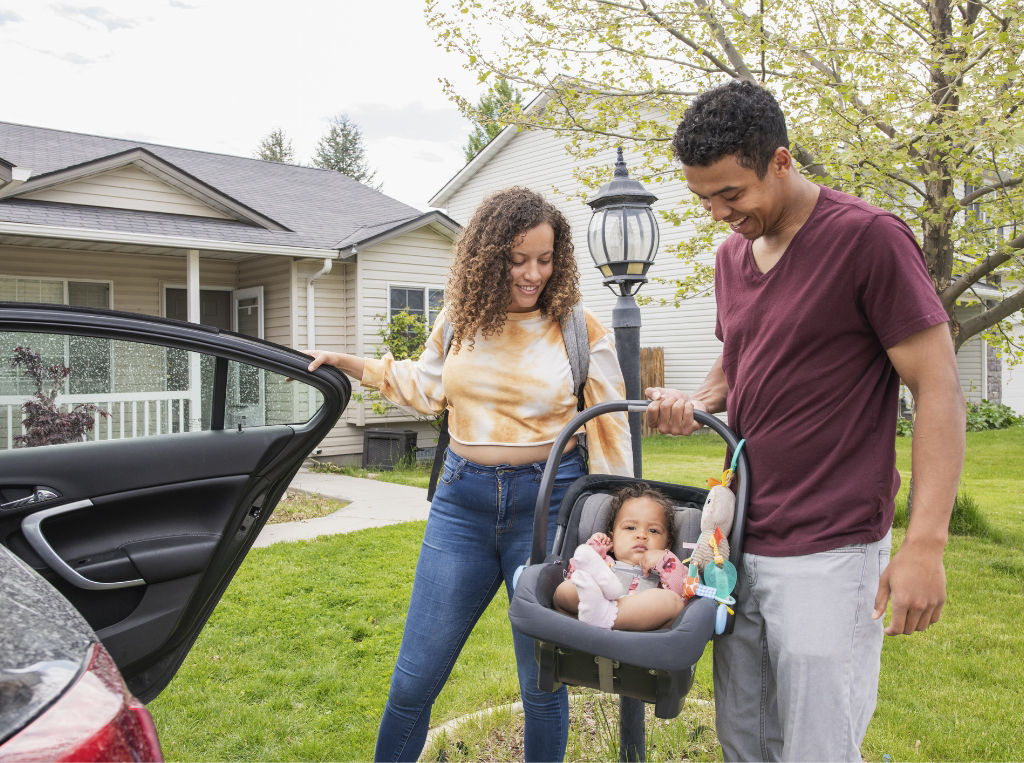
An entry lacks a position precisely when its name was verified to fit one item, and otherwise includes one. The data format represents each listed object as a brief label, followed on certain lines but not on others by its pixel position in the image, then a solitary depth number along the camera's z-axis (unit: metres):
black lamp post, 3.66
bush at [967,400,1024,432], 17.70
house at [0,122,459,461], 10.77
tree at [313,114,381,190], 48.66
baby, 2.10
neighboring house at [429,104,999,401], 16.84
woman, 2.65
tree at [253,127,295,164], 49.19
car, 2.26
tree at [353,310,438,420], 12.79
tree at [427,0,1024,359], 5.70
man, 1.77
